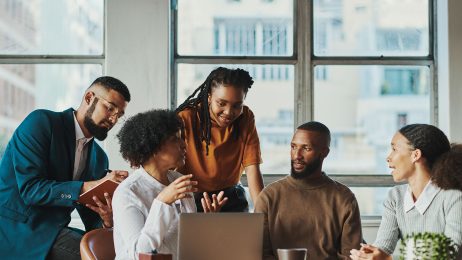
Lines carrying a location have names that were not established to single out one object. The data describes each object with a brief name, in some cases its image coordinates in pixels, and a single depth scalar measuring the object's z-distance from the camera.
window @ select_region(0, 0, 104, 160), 5.59
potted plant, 2.54
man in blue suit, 3.76
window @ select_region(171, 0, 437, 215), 5.62
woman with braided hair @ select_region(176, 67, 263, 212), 3.88
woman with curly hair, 2.91
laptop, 2.80
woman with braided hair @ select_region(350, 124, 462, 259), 3.52
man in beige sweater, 3.62
